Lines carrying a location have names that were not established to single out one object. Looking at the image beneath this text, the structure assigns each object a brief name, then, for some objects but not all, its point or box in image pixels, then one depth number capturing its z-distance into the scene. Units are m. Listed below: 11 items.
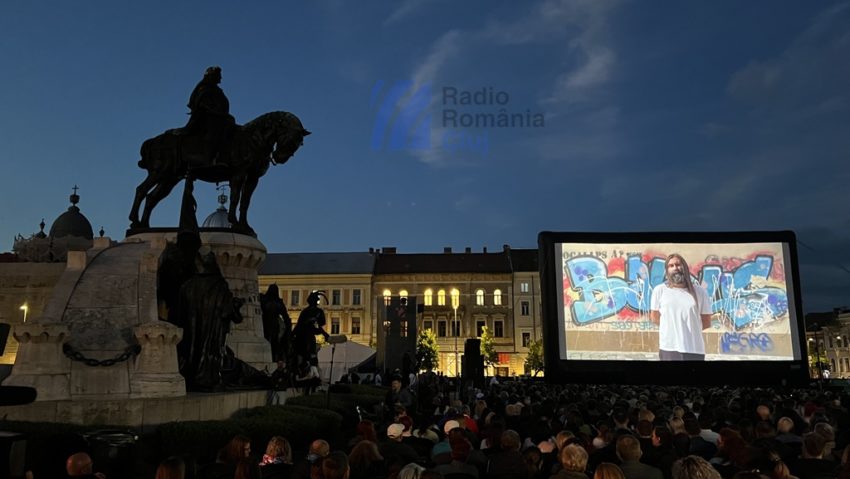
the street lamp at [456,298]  77.46
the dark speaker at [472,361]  24.64
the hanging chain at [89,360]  10.08
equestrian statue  16.06
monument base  9.01
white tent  30.39
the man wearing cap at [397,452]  5.75
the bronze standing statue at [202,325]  11.68
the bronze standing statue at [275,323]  17.25
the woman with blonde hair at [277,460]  5.24
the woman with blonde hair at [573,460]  4.95
